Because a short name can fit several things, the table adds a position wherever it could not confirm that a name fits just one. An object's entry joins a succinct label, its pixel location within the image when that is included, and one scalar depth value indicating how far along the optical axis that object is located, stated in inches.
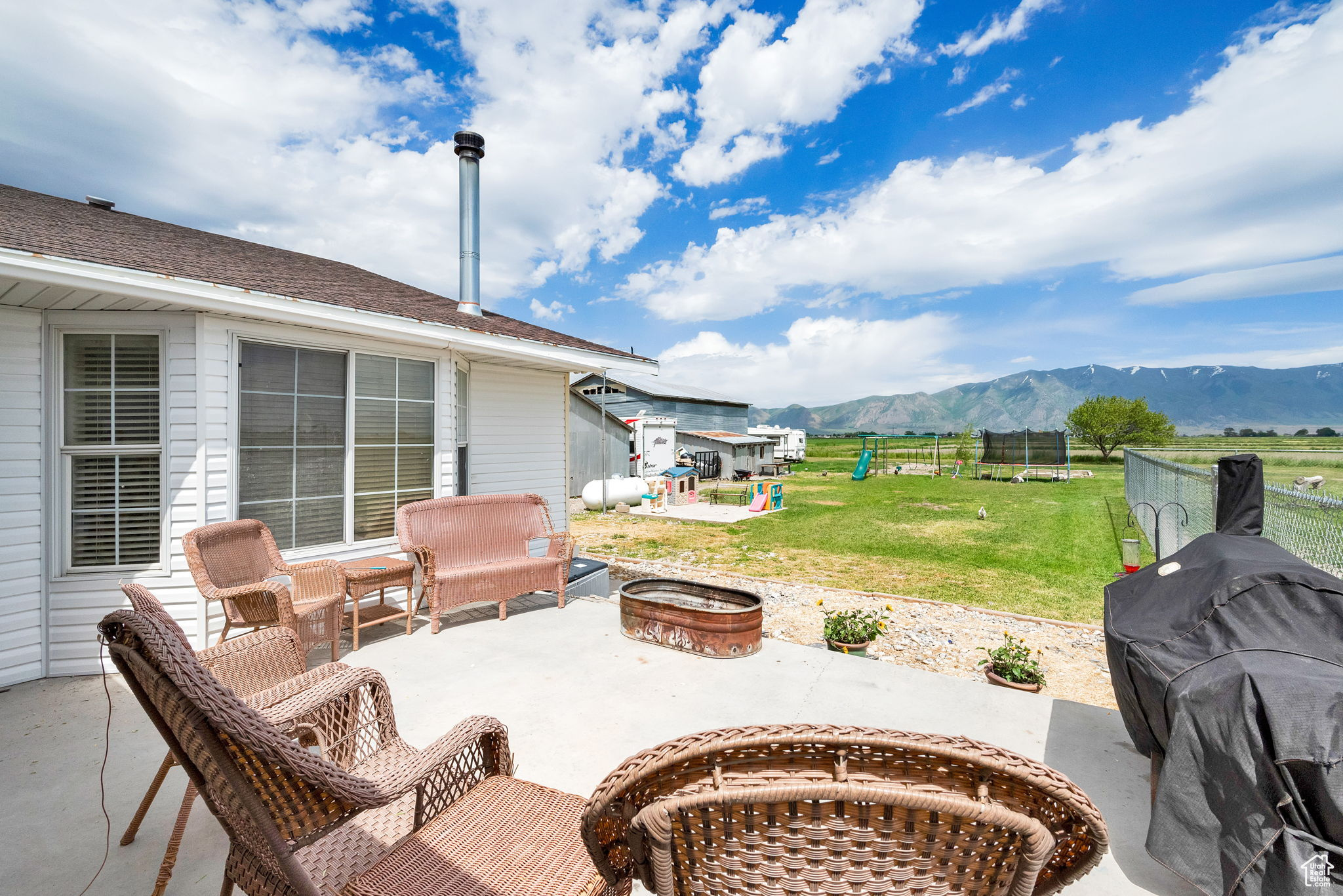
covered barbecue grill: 64.4
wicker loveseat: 181.8
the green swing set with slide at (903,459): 1048.2
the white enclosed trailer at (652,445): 841.5
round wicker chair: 36.5
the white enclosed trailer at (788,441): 1507.1
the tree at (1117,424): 1652.3
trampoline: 1091.9
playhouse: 680.4
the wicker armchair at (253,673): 79.3
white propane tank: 620.4
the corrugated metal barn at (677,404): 974.4
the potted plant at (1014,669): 163.2
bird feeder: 253.9
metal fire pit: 161.9
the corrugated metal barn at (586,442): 726.5
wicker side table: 169.0
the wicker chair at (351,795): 48.8
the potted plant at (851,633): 187.9
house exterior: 146.0
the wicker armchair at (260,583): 138.2
